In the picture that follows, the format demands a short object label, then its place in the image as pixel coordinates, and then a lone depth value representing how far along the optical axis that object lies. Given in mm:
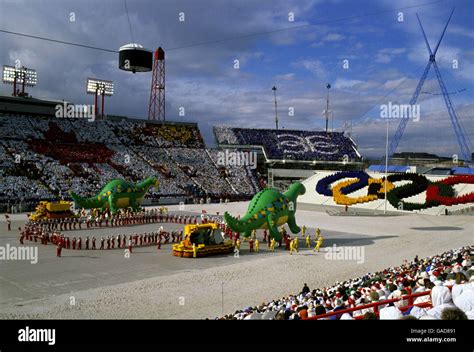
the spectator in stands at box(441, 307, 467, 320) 4431
